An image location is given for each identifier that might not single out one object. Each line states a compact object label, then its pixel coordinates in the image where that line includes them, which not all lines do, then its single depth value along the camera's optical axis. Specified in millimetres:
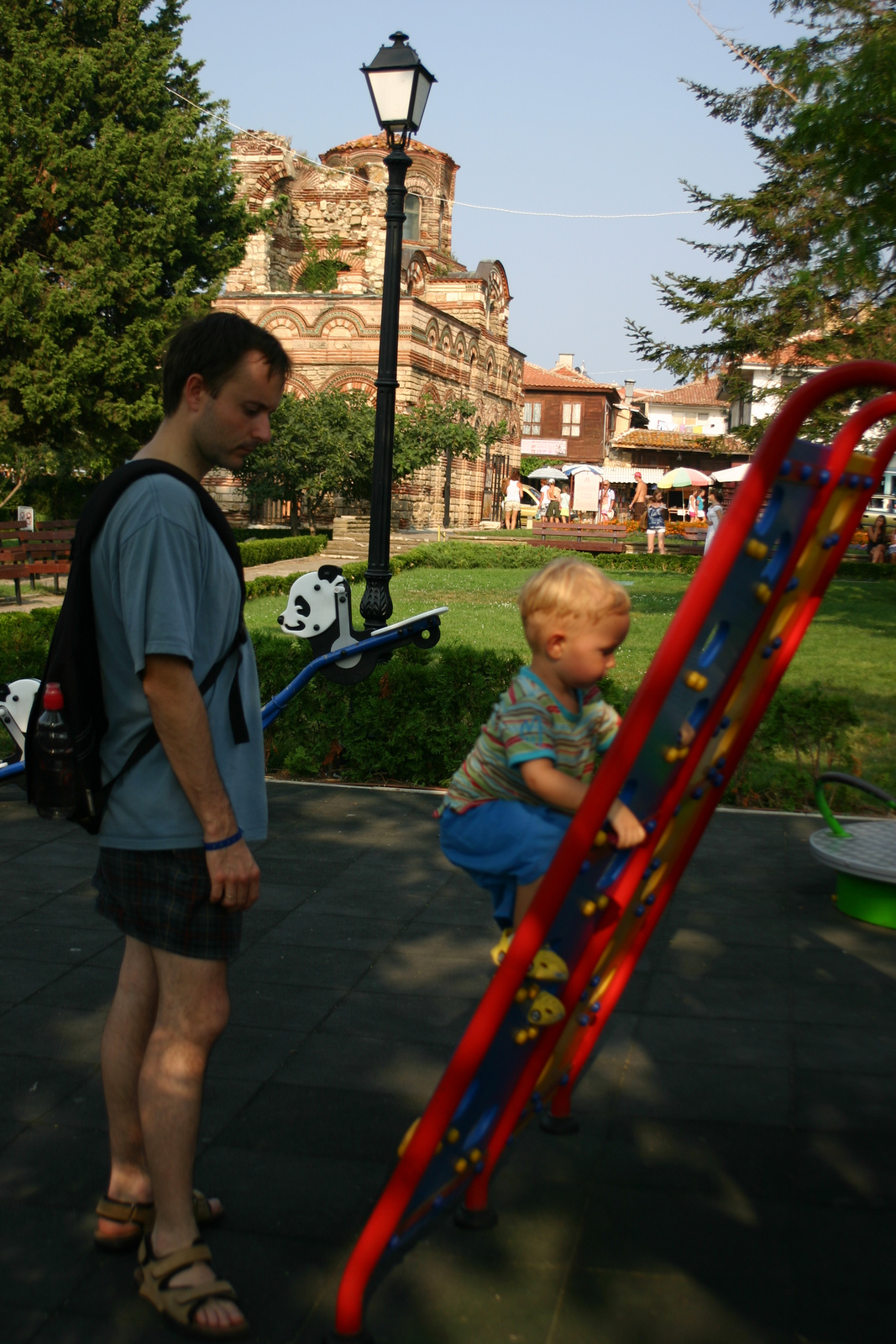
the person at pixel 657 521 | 28422
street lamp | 8234
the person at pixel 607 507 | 45650
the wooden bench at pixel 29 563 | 15891
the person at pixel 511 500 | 48803
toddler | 2357
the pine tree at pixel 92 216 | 23250
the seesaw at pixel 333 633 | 5719
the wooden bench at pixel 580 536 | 29531
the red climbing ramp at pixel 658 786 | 1889
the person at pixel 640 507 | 42781
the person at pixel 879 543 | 27594
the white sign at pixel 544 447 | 73250
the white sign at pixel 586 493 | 57625
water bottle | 2295
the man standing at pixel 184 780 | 2213
